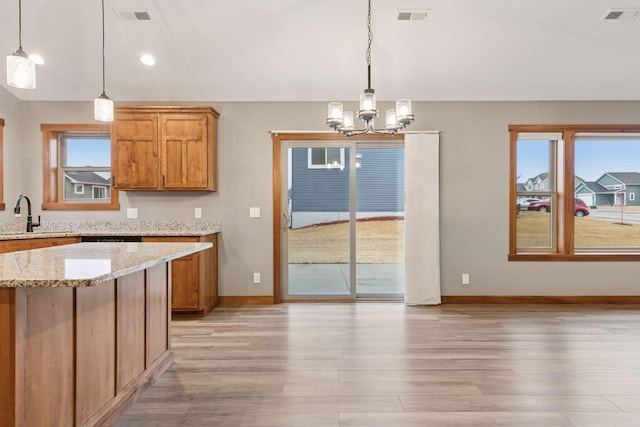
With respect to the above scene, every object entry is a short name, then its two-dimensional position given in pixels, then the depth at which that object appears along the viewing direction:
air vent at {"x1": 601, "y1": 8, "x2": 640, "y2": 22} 3.23
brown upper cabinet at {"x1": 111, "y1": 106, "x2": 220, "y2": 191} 4.12
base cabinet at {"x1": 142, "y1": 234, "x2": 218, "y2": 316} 3.87
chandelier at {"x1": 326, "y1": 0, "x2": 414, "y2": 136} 2.62
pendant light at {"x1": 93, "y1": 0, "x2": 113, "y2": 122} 2.32
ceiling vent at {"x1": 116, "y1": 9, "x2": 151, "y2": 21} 3.29
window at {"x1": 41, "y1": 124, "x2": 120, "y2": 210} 4.51
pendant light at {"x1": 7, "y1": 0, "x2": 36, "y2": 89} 1.89
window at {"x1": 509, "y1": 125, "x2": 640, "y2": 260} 4.48
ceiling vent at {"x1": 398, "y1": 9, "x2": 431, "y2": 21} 3.24
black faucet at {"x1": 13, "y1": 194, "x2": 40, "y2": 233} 4.16
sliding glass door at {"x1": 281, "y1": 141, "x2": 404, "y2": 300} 4.57
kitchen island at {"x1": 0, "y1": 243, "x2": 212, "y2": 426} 1.33
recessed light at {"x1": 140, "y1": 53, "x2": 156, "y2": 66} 3.79
